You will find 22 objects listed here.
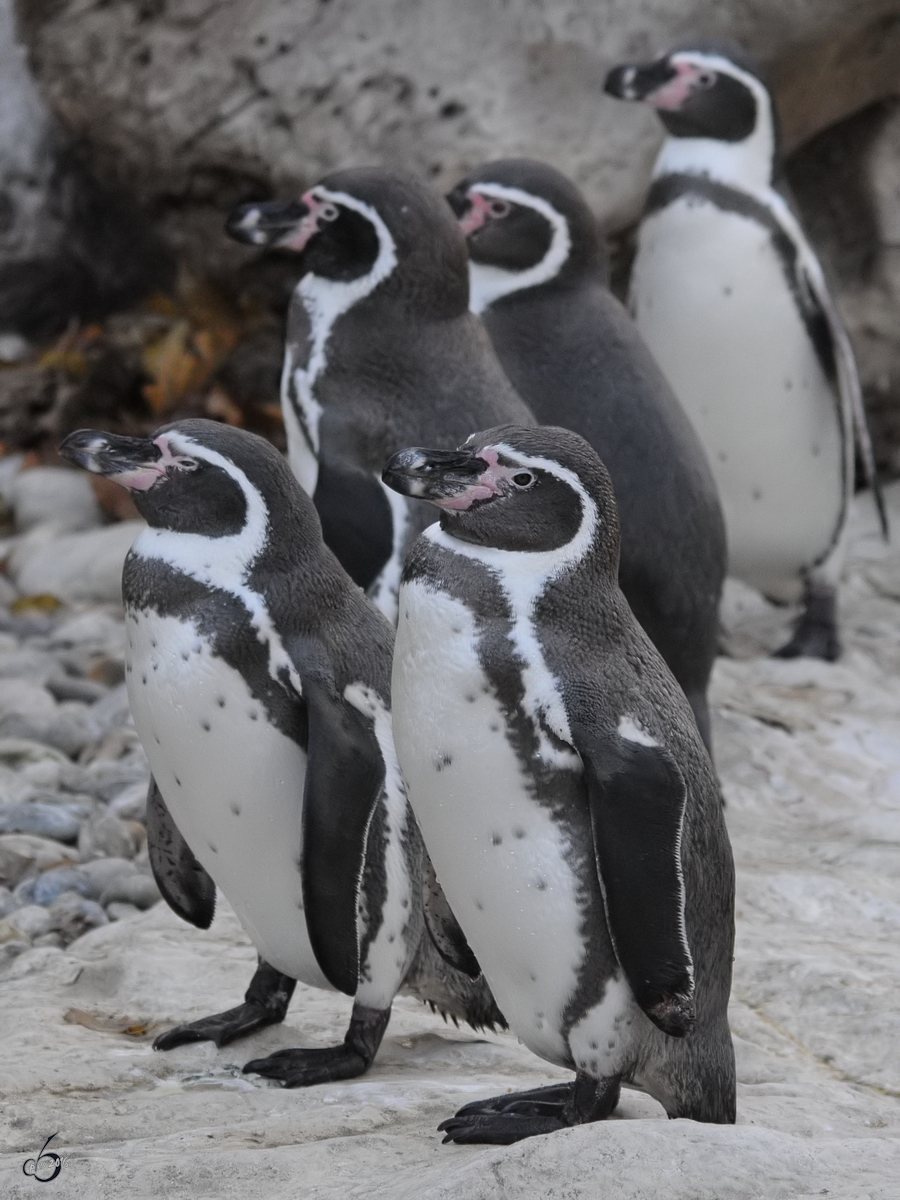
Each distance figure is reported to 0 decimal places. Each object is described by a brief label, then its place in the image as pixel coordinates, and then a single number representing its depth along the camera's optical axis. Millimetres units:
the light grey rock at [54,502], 14234
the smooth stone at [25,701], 10391
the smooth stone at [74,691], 10898
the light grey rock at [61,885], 7918
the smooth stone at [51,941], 7430
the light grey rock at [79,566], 12906
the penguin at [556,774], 4805
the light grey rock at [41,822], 8594
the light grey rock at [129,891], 7965
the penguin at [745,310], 11695
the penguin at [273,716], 5504
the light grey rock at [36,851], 8238
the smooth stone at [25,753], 9609
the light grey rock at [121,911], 7836
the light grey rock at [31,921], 7512
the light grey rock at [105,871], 8070
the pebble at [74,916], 7559
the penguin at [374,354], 7883
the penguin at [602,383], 8797
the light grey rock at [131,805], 8844
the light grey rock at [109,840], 8445
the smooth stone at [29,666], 11016
